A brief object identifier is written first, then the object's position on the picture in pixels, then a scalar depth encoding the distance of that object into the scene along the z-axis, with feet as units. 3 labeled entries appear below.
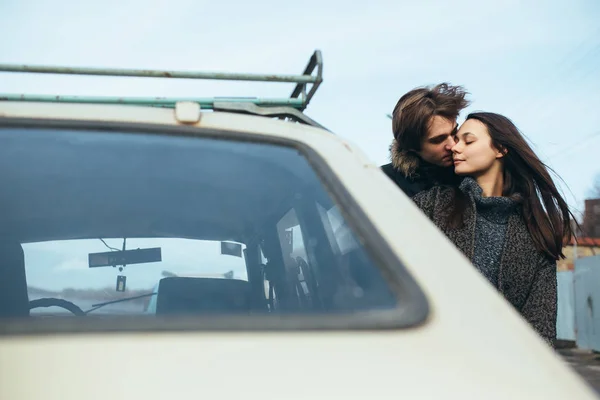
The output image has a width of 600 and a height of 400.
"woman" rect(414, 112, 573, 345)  7.95
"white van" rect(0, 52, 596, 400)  2.88
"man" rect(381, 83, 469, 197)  9.70
